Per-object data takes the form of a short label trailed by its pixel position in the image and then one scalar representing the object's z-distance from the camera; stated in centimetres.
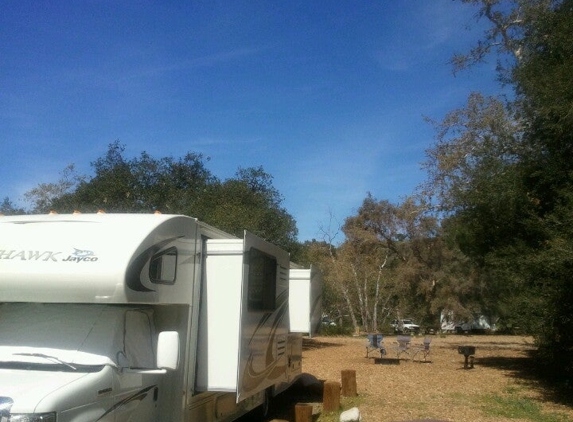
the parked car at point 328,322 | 4044
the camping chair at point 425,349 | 2011
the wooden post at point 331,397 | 1064
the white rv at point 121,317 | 475
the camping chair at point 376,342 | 2038
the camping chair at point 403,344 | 2070
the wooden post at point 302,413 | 886
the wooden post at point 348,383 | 1240
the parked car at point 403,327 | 4591
